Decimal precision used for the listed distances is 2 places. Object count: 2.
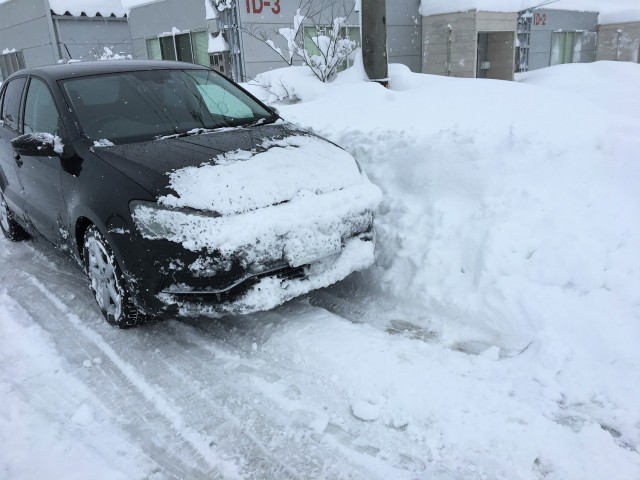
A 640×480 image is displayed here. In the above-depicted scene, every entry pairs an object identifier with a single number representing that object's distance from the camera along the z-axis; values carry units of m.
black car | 3.10
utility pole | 6.70
